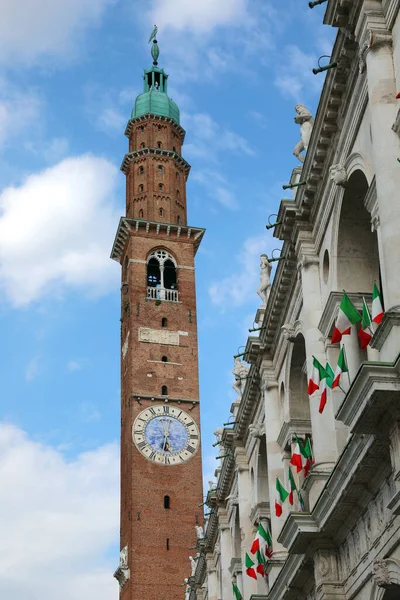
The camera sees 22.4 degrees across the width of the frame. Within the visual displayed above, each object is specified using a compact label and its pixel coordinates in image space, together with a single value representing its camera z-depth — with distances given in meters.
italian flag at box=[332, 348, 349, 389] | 24.56
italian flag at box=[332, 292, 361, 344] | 24.20
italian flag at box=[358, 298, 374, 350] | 23.38
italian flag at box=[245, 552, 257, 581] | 36.41
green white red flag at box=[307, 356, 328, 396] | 27.12
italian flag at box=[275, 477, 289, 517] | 32.16
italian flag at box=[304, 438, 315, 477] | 30.55
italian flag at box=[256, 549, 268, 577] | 35.42
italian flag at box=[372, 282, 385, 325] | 22.09
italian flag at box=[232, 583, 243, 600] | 41.09
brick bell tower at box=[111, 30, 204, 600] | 71.25
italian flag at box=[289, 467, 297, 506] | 30.86
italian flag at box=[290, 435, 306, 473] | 30.47
